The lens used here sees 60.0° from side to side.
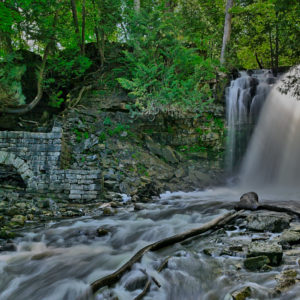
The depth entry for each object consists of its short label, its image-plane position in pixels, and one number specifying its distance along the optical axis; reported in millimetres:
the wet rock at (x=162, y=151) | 11727
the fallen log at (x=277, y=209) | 5693
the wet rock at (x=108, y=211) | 6848
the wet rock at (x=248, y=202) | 6393
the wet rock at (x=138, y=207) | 7251
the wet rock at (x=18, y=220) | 5797
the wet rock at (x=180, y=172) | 11134
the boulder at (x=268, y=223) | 4733
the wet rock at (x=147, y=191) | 8747
